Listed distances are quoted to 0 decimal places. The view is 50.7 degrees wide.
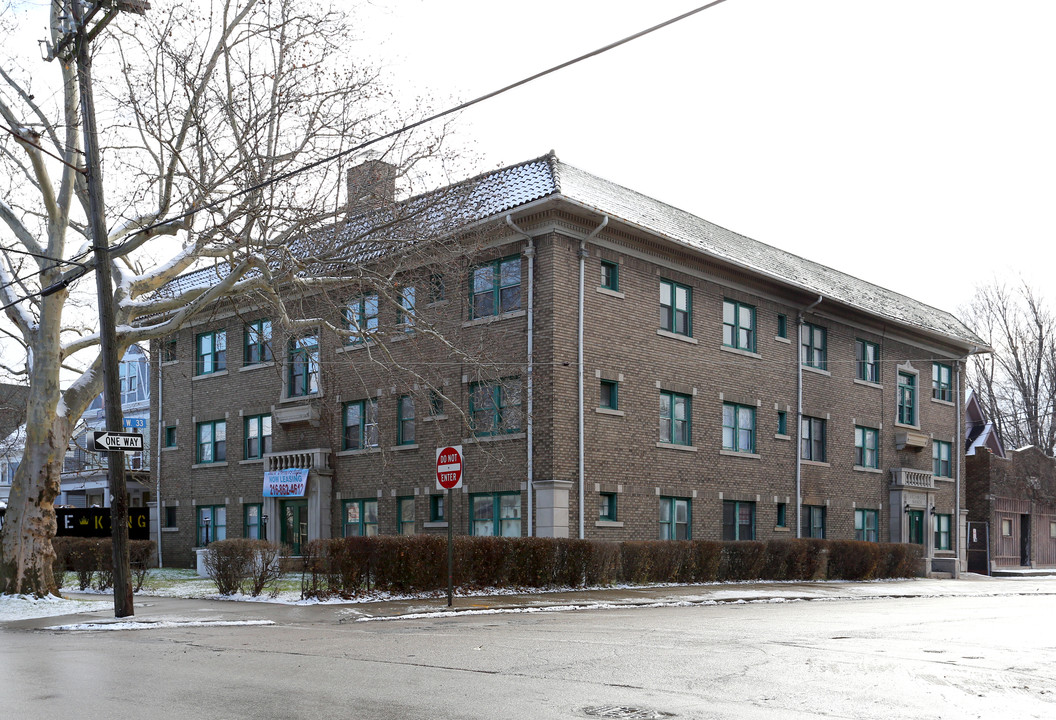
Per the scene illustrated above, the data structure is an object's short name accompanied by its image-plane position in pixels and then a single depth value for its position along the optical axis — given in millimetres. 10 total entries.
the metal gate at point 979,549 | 42969
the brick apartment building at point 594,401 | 26891
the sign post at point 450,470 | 18781
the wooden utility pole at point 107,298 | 17047
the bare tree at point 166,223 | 19891
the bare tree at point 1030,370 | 62438
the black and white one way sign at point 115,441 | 16719
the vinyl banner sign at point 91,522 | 39125
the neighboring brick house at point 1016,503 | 49375
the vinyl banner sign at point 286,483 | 32281
